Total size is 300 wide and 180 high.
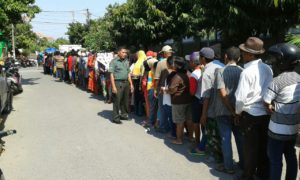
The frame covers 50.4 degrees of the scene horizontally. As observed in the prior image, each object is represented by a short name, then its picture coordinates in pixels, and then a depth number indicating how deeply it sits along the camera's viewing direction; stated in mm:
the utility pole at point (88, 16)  44722
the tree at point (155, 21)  11090
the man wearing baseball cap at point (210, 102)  4400
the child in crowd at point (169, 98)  5484
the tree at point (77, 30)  43941
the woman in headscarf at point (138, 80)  7492
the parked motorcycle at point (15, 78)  10843
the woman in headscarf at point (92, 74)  11436
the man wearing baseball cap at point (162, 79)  6011
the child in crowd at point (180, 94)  5215
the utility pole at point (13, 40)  32709
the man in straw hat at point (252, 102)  3632
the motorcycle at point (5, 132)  2840
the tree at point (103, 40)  16676
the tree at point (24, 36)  37177
